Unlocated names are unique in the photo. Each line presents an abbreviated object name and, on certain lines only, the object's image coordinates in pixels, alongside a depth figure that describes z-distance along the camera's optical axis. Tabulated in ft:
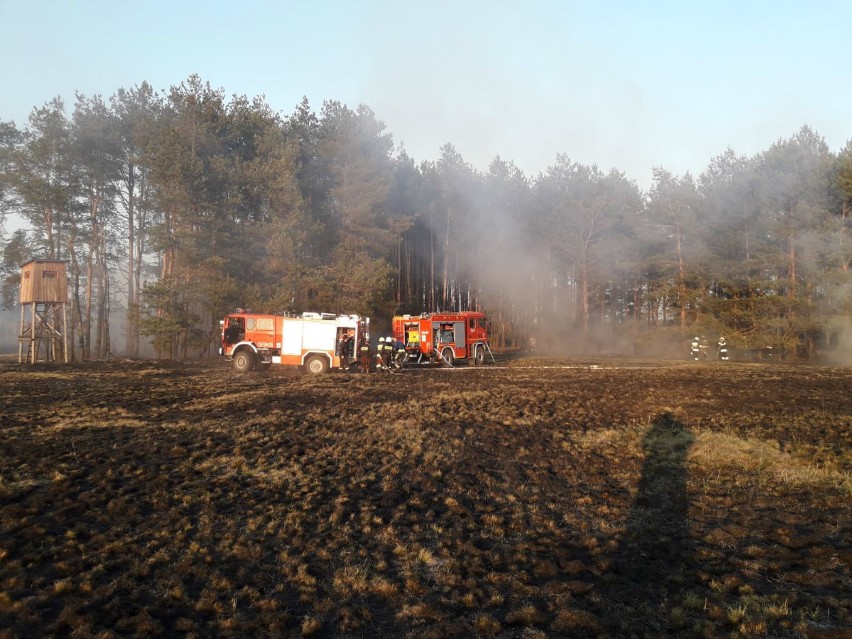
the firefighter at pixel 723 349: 103.86
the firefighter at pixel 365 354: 79.71
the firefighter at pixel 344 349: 79.46
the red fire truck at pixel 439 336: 94.73
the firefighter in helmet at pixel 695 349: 107.14
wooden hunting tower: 91.25
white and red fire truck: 78.79
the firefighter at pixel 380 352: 80.64
